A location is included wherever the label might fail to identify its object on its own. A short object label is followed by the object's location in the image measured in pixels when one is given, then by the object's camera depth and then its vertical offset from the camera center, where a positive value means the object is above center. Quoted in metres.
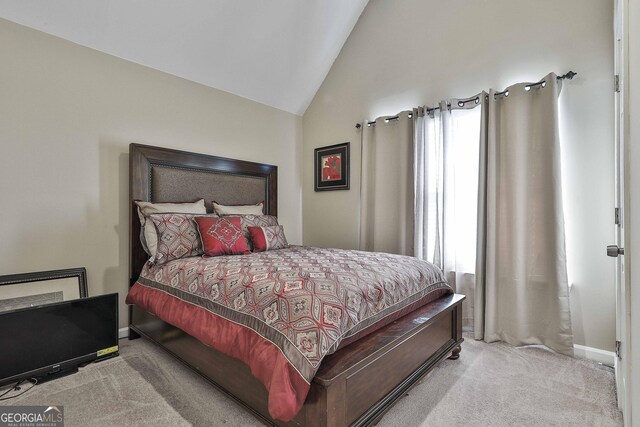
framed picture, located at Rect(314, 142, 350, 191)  3.98 +0.59
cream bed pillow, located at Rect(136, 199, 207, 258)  2.61 +0.02
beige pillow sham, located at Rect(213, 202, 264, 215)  3.30 +0.04
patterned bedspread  1.34 -0.49
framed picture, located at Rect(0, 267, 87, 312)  2.27 -0.57
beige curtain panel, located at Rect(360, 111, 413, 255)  3.34 +0.28
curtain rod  2.45 +1.04
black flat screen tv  1.97 -0.84
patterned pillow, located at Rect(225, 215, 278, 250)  3.10 -0.10
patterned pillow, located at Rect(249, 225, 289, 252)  3.04 -0.26
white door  1.32 -0.19
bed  1.37 -0.72
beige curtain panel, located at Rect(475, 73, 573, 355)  2.45 -0.11
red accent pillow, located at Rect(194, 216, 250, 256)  2.68 -0.21
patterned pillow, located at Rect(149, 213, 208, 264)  2.56 -0.21
